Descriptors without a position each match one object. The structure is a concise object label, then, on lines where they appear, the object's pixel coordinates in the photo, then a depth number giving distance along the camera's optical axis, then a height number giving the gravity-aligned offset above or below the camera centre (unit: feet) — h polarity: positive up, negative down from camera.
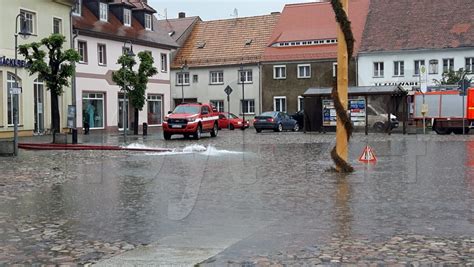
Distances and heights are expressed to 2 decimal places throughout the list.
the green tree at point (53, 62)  85.81 +7.56
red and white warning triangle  61.77 -4.22
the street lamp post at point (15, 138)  70.08 -2.33
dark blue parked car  144.87 -1.56
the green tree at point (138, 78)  118.83 +7.29
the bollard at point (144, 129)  126.03 -2.55
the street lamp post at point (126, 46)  137.71 +15.78
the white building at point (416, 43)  169.07 +19.43
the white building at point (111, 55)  131.54 +13.85
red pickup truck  106.32 -0.84
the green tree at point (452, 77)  160.97 +9.37
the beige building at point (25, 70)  105.60 +8.71
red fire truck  125.08 +0.72
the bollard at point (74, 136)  90.78 -2.74
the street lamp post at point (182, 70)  189.47 +14.09
